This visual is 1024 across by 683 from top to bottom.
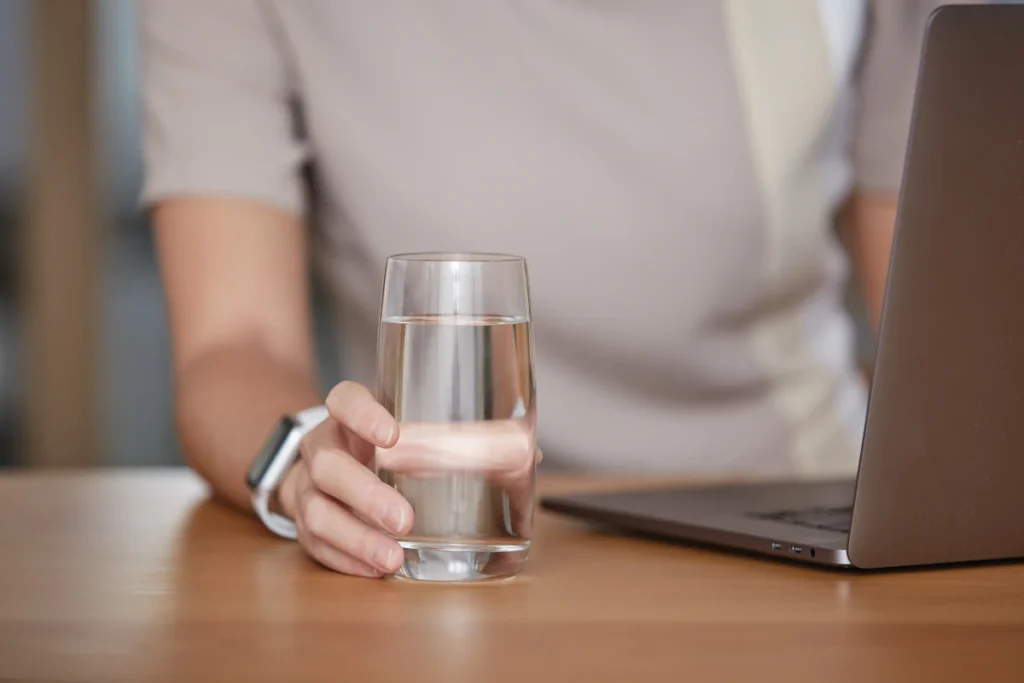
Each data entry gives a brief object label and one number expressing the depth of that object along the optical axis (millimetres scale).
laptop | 1065
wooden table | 992
